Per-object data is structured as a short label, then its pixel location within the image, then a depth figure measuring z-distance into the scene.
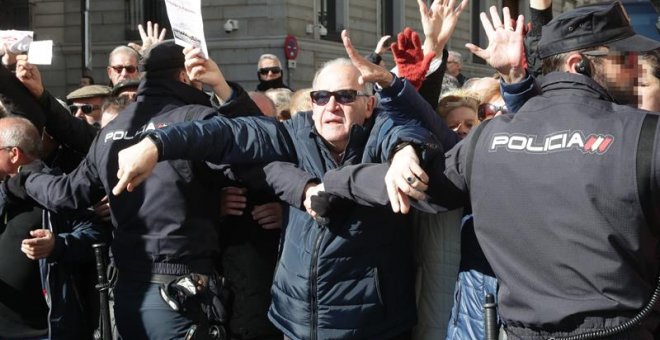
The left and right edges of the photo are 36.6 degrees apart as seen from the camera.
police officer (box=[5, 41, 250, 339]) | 4.71
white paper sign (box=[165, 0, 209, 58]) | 4.46
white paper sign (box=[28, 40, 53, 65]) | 6.30
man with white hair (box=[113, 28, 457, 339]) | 4.11
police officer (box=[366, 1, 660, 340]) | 2.96
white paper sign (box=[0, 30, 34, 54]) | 6.46
